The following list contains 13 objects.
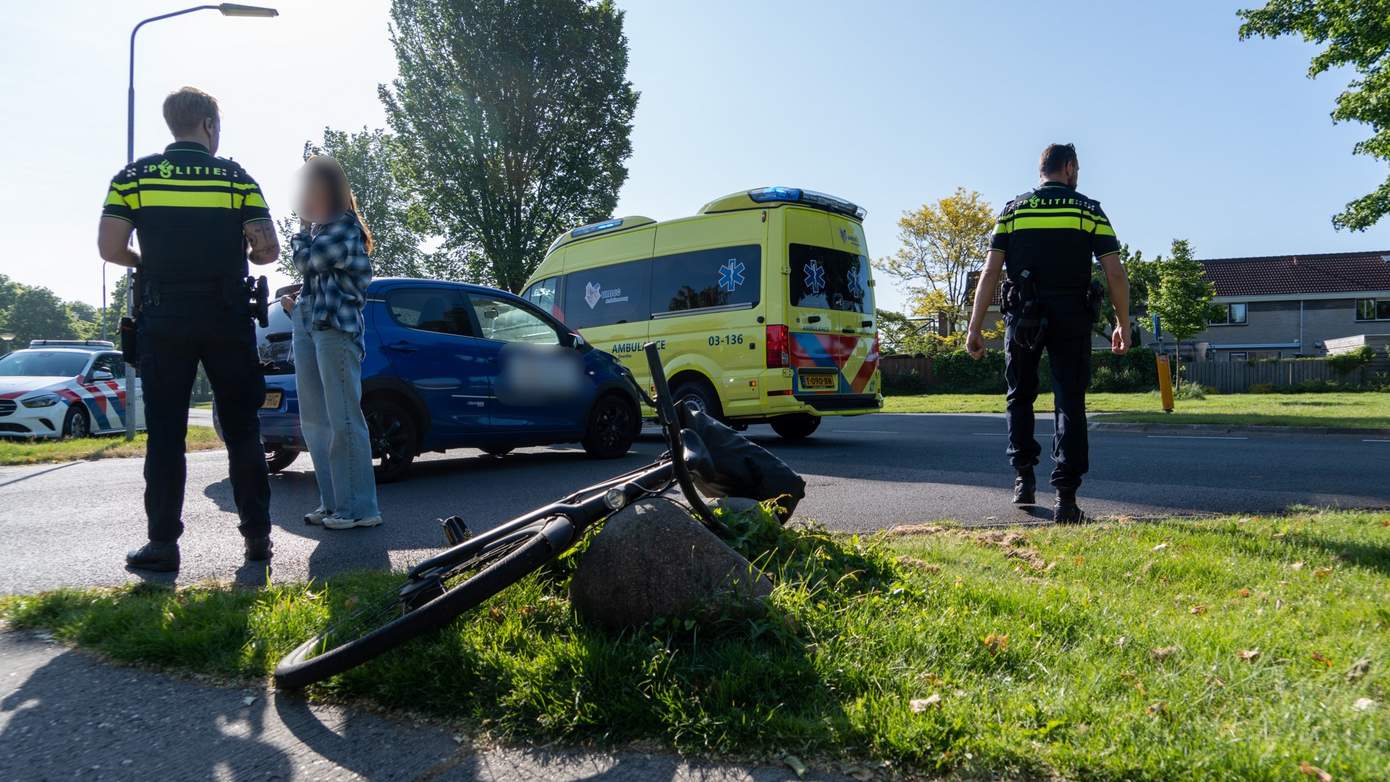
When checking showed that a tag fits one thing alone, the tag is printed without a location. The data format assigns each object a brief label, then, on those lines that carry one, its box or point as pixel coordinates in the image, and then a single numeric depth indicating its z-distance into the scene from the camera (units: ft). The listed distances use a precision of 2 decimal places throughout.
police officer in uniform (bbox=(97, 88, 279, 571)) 12.91
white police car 41.55
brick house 162.50
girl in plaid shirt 15.71
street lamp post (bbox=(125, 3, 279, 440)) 47.13
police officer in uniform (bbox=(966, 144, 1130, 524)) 16.81
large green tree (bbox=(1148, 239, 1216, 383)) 120.98
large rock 8.80
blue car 22.66
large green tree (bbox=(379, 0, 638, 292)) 89.51
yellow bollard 57.94
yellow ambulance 32.07
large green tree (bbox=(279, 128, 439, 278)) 160.45
